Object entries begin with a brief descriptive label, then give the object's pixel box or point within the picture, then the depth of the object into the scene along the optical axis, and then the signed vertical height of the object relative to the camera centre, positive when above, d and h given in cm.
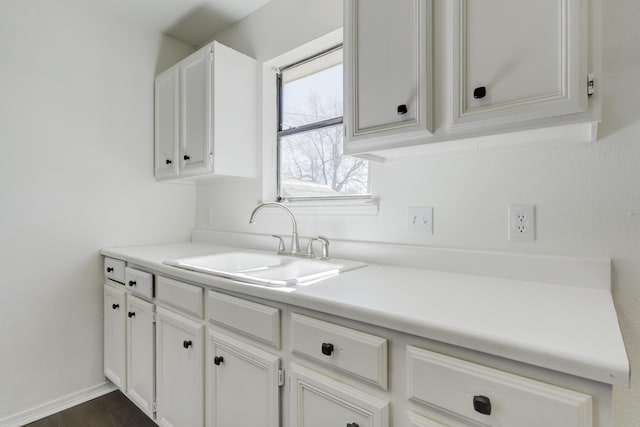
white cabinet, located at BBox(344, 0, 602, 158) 83 +41
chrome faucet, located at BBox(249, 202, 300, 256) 175 -15
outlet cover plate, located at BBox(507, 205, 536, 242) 116 -4
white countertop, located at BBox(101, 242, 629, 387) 61 -25
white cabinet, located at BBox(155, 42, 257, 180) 195 +61
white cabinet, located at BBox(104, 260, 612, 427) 65 -45
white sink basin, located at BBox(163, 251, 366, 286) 122 -25
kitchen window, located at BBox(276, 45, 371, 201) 184 +46
